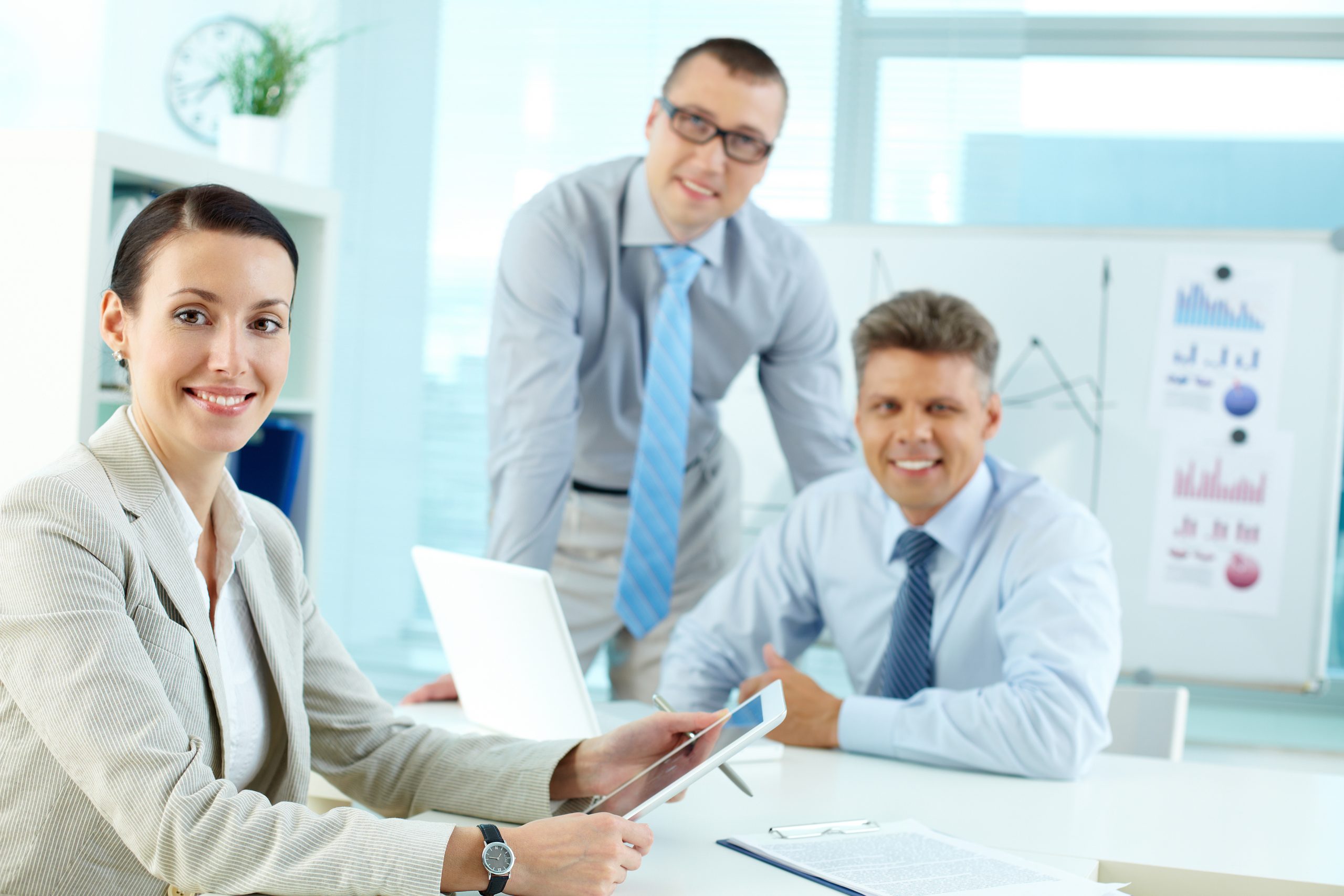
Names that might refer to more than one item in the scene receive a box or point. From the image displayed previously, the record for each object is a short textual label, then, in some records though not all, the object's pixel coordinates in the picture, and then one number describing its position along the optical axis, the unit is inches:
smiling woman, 38.9
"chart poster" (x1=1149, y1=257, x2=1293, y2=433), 112.0
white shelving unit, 84.7
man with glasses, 86.1
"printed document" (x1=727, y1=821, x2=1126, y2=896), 43.6
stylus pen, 50.1
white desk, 48.8
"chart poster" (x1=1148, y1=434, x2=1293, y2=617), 111.7
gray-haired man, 64.7
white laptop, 56.9
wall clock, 146.3
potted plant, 111.1
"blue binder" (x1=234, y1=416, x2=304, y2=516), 109.0
